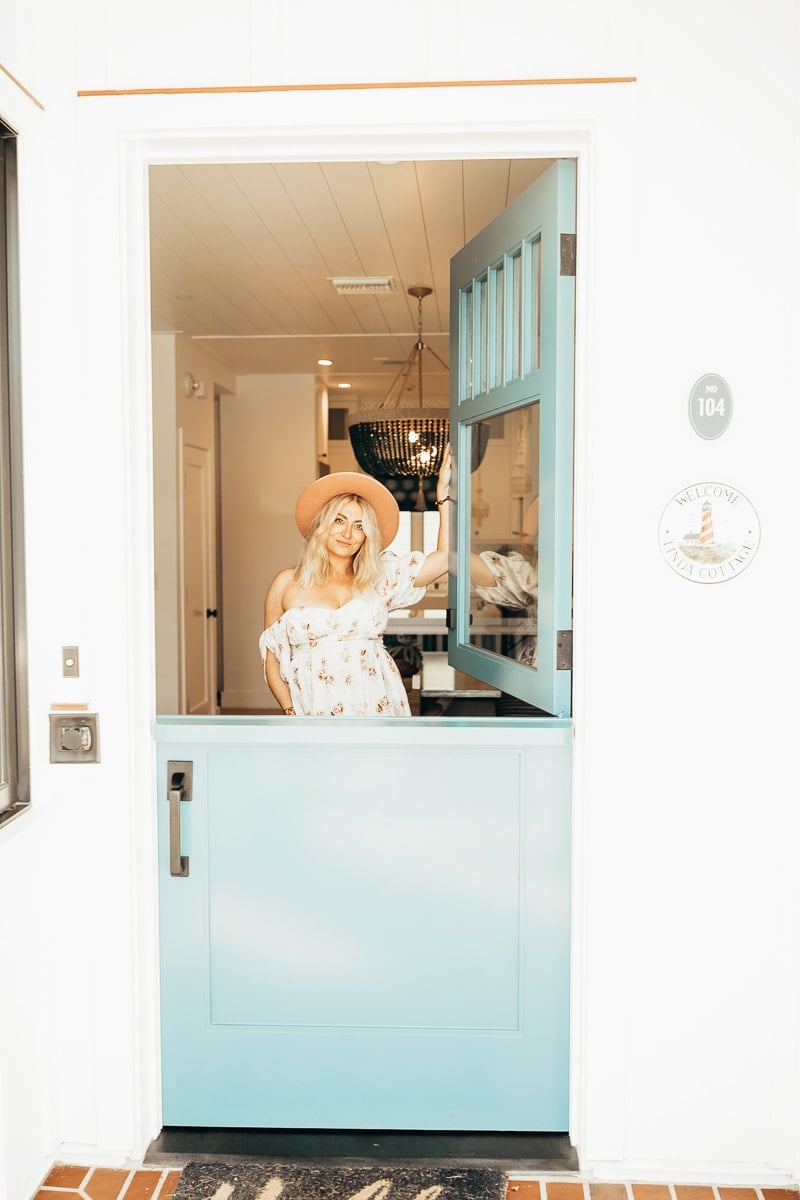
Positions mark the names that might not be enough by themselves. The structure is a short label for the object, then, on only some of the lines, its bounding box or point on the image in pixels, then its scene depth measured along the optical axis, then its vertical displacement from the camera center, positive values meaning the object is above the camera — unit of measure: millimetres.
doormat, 1965 -1359
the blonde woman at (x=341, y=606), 2914 -173
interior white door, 6523 -242
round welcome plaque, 1962 +39
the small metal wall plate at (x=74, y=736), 2025 -404
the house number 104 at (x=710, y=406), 1938 +303
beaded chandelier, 4340 +521
